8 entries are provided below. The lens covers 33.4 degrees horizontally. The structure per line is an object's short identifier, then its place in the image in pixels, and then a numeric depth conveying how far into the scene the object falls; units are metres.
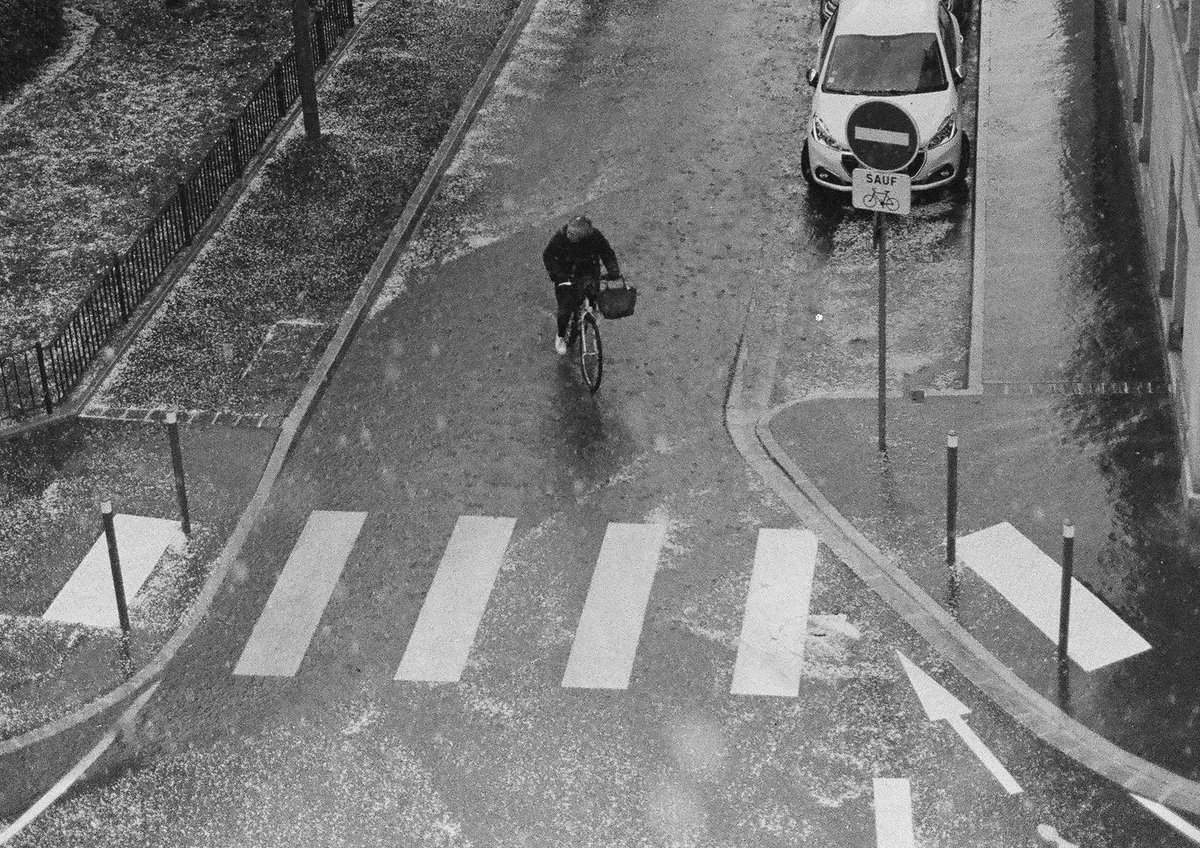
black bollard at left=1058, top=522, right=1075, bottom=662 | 14.05
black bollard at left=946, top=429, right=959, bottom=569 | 15.49
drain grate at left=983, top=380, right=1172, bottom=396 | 18.02
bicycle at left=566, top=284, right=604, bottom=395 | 18.52
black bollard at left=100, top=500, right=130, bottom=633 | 15.30
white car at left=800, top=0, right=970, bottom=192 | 21.61
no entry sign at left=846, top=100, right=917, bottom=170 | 16.34
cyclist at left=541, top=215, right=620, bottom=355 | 18.73
